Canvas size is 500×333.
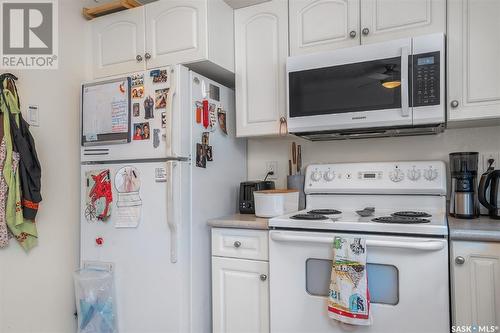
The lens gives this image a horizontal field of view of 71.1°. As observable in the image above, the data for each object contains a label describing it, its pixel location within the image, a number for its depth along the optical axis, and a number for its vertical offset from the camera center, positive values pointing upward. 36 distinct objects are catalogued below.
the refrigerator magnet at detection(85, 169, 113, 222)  2.03 -0.17
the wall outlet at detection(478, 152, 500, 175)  1.93 +0.02
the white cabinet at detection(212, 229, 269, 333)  1.85 -0.69
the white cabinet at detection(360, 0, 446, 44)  1.79 +0.77
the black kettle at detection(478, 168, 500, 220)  1.72 -0.14
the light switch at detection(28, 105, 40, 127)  1.92 +0.29
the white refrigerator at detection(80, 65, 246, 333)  1.86 -0.25
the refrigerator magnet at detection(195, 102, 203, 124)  2.00 +0.31
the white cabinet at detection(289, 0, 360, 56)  1.96 +0.81
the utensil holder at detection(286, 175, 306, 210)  2.28 -0.13
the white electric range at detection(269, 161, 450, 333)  1.48 -0.36
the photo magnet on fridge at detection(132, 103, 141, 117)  1.98 +0.32
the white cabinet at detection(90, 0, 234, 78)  2.00 +0.78
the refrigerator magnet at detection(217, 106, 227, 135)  2.23 +0.31
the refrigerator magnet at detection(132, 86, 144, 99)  1.98 +0.42
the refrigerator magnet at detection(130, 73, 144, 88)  2.00 +0.50
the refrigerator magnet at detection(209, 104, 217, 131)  2.14 +0.30
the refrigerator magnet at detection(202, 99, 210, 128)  2.06 +0.31
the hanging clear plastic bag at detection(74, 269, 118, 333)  1.97 -0.78
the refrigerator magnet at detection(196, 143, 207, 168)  1.98 +0.05
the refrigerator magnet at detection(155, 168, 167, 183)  1.88 -0.05
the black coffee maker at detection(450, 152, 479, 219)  1.75 -0.11
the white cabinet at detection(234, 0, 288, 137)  2.16 +0.63
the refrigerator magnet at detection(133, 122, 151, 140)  1.94 +0.20
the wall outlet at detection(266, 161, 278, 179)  2.48 -0.02
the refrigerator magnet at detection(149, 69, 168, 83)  1.93 +0.51
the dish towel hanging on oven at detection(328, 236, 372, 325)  1.53 -0.53
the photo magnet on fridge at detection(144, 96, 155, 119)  1.94 +0.33
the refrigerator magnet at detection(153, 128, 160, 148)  1.91 +0.16
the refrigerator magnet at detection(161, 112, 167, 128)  1.89 +0.26
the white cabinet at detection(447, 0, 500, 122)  1.68 +0.51
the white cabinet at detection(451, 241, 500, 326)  1.42 -0.49
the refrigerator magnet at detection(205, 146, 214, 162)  2.08 +0.08
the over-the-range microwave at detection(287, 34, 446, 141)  1.72 +0.40
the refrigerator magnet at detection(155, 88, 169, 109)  1.91 +0.38
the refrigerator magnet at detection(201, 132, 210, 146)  2.04 +0.16
